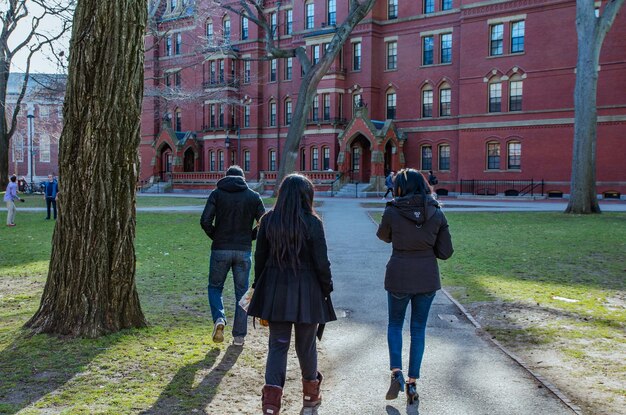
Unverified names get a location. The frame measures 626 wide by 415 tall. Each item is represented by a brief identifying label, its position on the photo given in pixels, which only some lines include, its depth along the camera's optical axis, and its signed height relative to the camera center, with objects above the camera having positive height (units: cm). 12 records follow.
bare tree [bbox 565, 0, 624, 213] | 2516 +270
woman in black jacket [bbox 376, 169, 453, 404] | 521 -70
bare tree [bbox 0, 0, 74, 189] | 1733 +468
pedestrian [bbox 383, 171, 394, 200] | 3488 -56
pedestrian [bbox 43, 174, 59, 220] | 2236 -58
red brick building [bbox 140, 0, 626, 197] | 3828 +530
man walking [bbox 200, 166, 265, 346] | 667 -66
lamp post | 4556 +390
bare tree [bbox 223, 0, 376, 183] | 2842 +467
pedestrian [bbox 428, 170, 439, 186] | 3684 -51
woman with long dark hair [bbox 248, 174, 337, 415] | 461 -79
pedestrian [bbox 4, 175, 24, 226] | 2038 -82
